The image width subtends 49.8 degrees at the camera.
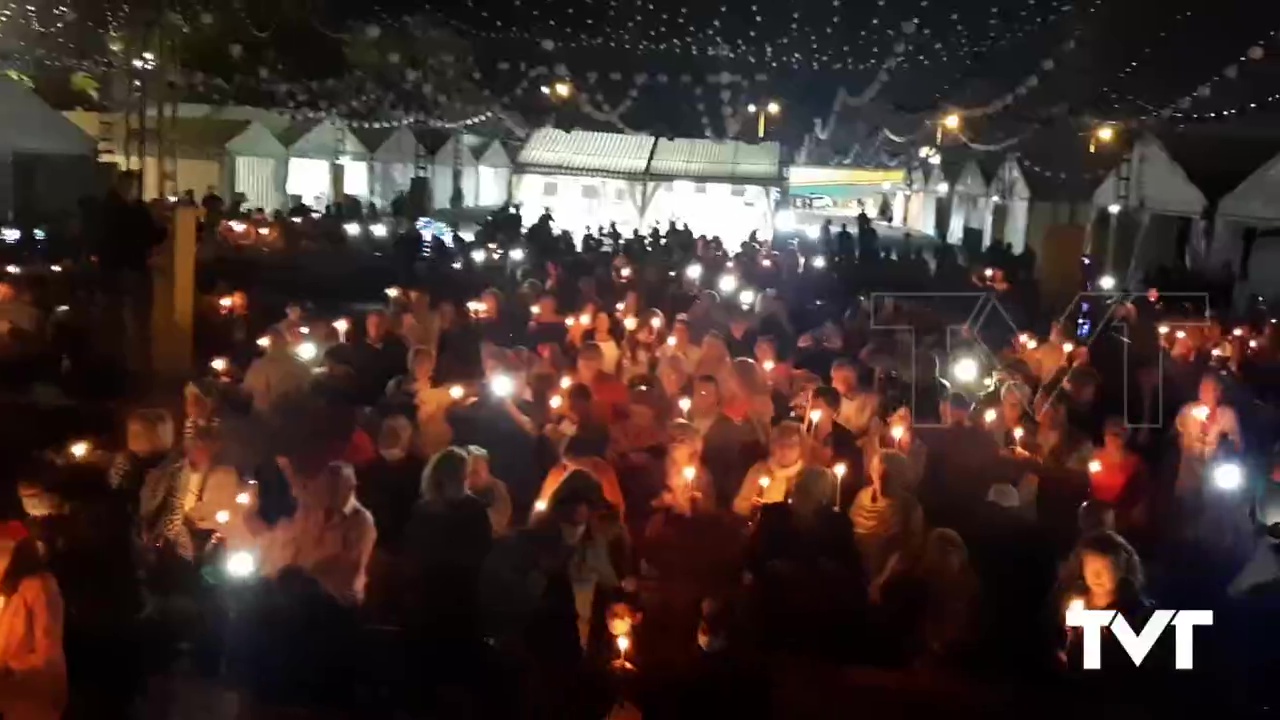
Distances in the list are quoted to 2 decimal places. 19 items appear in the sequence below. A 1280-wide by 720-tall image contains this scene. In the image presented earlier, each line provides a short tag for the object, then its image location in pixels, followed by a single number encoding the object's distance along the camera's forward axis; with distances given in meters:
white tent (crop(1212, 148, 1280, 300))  19.11
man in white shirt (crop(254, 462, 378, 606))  5.68
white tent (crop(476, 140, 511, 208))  35.16
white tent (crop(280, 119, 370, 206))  32.06
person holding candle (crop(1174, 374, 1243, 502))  7.29
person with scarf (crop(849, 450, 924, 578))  6.21
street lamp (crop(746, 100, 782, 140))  34.84
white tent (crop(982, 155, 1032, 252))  29.42
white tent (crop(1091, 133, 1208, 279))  21.66
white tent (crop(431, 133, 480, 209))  33.78
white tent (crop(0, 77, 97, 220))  23.47
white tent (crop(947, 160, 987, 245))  33.50
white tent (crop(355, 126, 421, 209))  33.31
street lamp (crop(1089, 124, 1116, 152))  23.52
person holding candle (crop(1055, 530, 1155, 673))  5.34
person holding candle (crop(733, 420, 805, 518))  6.76
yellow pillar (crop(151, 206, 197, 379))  12.47
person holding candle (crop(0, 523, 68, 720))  4.65
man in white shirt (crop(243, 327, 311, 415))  8.41
